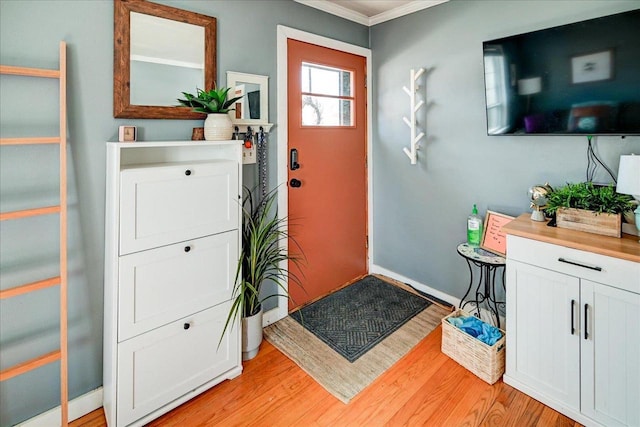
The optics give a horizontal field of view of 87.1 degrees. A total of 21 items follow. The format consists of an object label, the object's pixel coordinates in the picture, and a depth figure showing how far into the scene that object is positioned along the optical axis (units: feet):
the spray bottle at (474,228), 7.63
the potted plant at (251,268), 6.28
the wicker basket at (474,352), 6.04
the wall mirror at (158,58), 5.45
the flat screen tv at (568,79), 5.30
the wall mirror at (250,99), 6.97
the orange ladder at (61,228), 4.42
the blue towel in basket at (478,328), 6.49
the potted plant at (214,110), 5.91
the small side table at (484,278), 6.60
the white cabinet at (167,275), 4.88
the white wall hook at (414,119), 8.55
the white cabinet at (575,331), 4.64
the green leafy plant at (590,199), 5.24
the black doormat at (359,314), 7.45
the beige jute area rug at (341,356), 6.22
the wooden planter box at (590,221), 5.16
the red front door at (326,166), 8.47
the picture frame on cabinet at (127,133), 5.33
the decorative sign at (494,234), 7.06
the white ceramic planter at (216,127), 6.03
